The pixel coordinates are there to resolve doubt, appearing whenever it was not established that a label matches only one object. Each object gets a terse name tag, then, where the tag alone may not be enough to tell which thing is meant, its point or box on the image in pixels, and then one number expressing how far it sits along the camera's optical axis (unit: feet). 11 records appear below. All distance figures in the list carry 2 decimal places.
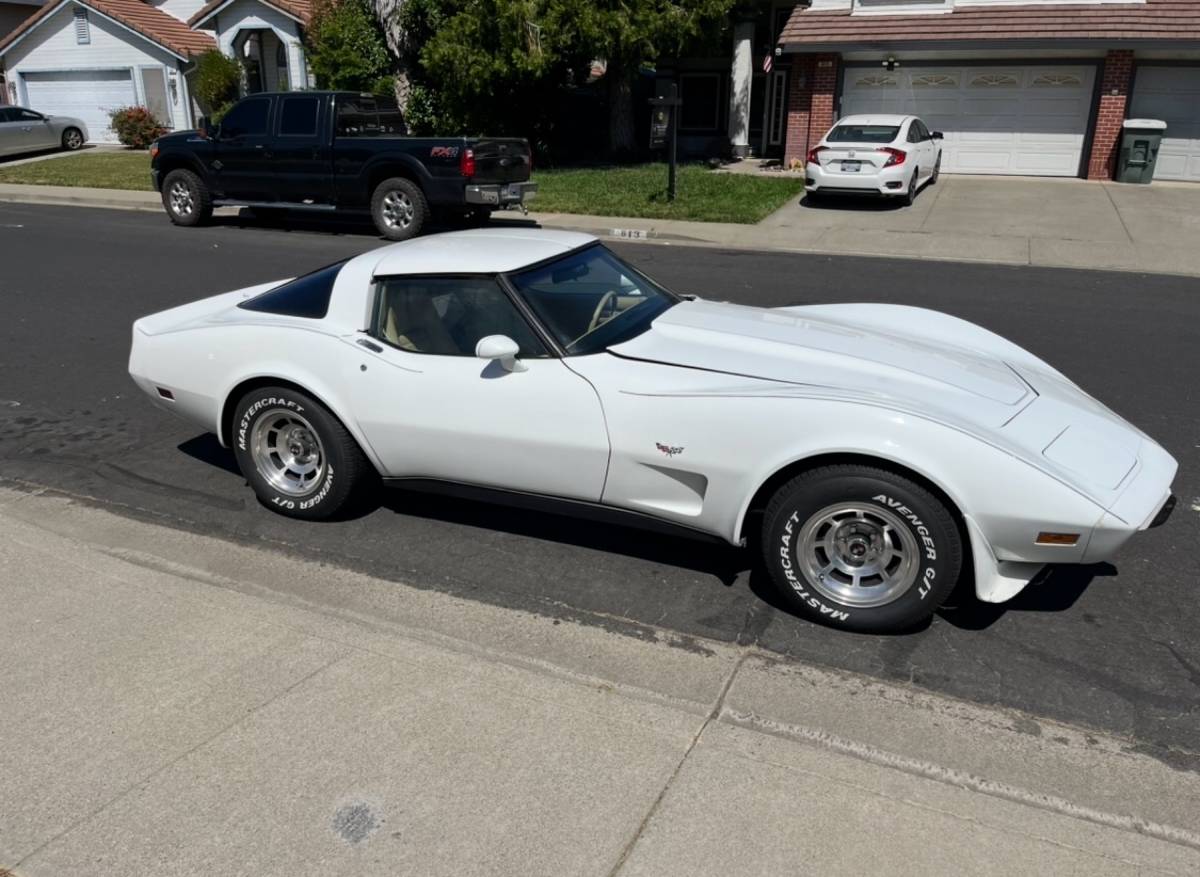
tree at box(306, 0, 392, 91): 76.33
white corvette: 11.44
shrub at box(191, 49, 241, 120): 92.38
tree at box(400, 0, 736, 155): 61.21
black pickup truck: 44.37
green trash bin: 61.16
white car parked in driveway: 53.98
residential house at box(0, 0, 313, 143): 93.76
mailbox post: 51.16
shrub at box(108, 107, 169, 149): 92.22
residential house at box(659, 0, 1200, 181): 61.26
